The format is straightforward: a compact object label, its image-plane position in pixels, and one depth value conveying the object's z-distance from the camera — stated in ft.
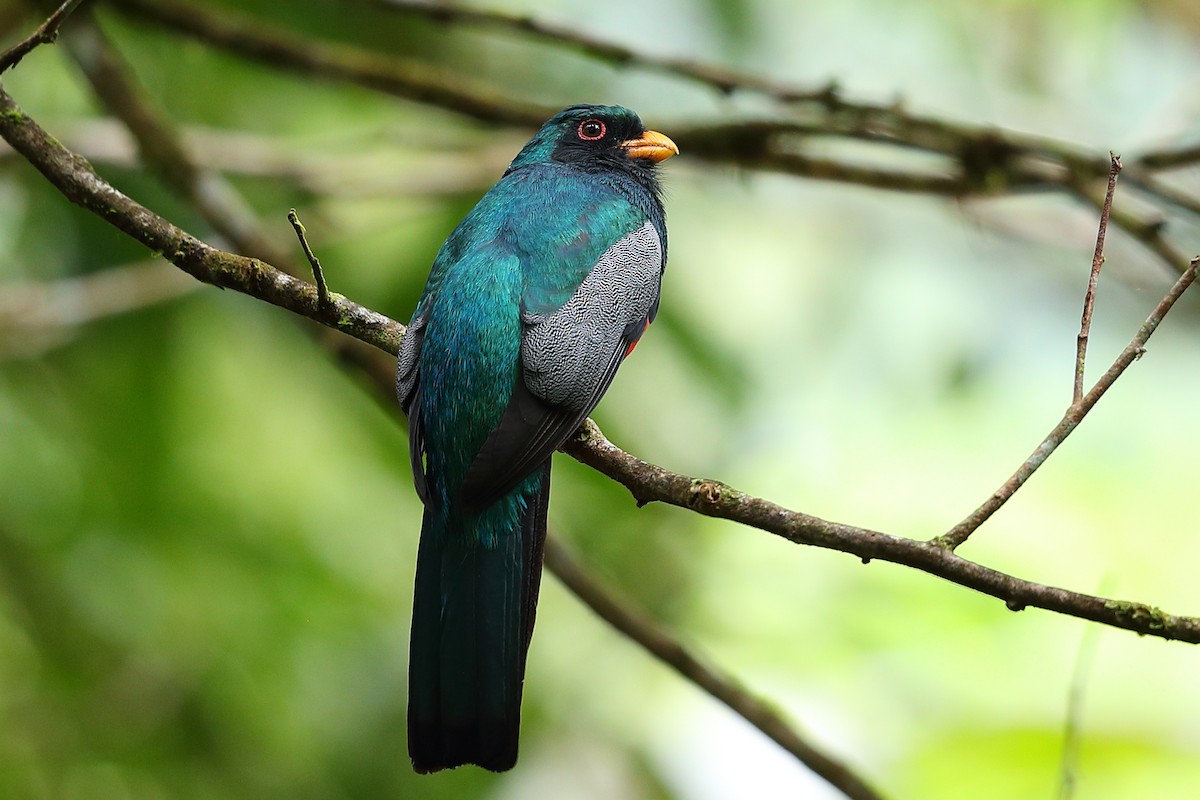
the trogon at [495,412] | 18.94
